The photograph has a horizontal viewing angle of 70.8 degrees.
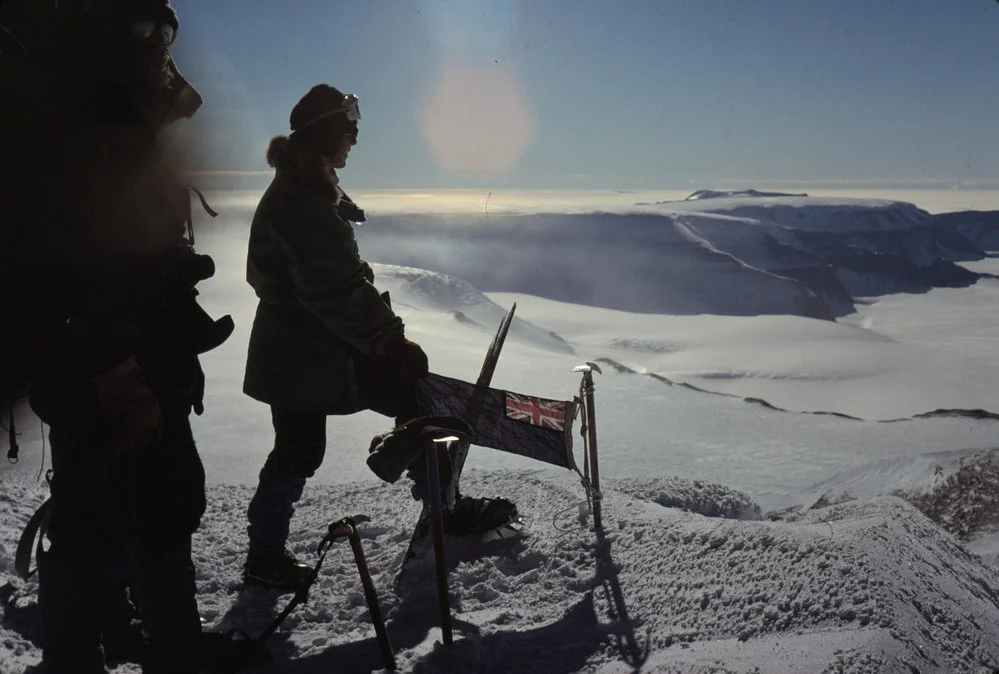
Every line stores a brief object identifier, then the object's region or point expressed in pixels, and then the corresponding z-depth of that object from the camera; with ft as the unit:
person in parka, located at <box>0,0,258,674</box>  5.81
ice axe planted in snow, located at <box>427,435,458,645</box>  7.82
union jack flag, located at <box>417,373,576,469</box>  10.28
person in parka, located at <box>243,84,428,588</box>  8.86
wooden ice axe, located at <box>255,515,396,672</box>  7.54
